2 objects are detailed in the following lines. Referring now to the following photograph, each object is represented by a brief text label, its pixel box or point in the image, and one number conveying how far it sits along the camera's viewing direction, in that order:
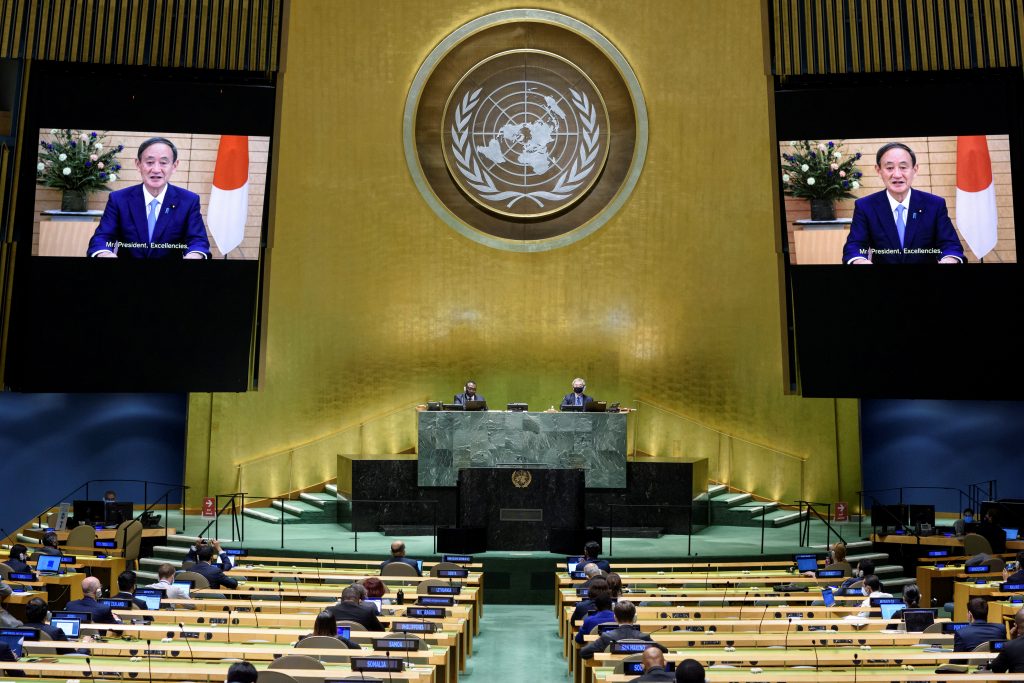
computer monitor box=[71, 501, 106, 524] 13.82
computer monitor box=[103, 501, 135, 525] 13.88
